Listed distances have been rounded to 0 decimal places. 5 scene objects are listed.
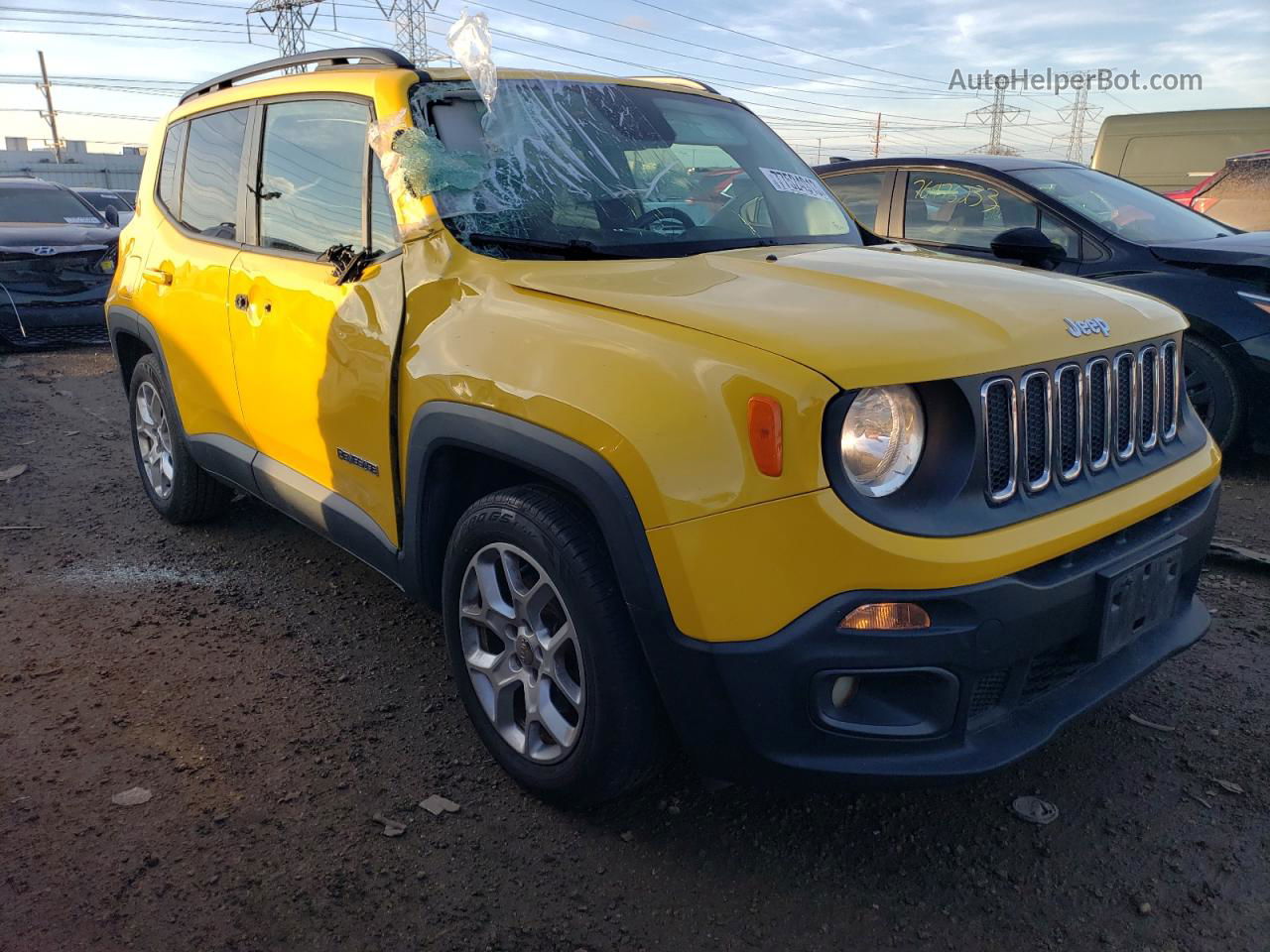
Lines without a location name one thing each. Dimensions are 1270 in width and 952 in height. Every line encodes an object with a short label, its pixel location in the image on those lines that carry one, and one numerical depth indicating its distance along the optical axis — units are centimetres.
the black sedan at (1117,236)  496
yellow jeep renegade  194
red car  879
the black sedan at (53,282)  865
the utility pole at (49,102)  6088
